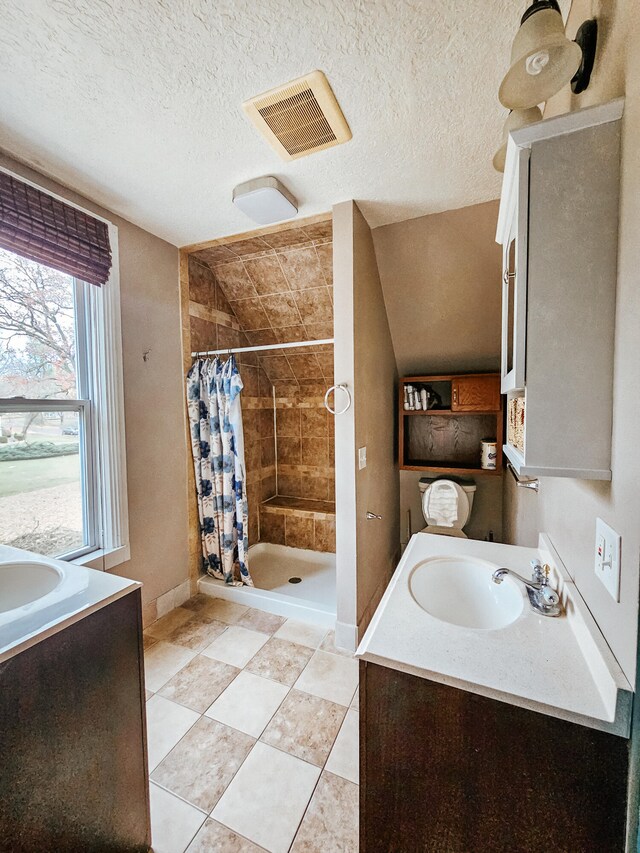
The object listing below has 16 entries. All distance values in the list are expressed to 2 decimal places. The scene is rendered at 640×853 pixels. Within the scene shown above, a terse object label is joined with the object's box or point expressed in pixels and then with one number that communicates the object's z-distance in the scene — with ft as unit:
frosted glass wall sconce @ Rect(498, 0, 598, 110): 2.18
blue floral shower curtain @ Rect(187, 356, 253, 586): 8.00
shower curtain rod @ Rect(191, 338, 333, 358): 7.09
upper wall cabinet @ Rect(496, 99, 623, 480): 2.34
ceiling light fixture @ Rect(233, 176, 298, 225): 5.49
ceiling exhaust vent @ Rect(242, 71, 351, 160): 3.89
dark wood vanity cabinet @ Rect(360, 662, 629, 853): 2.17
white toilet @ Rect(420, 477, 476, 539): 8.49
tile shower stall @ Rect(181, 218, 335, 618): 8.05
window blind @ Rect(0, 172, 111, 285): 4.84
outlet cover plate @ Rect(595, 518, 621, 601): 2.21
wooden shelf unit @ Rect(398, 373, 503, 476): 8.00
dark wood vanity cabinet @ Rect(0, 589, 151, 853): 2.50
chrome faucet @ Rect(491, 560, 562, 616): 3.23
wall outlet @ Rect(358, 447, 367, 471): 6.59
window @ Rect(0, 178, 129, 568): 5.11
